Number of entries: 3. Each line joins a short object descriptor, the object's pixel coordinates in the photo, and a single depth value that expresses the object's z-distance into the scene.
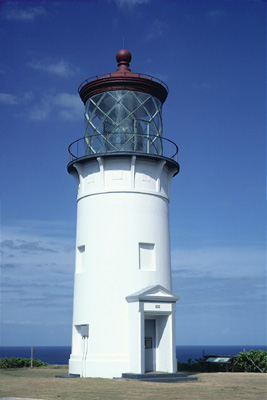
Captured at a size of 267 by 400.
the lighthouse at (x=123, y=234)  20.50
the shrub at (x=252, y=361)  23.77
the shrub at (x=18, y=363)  27.68
